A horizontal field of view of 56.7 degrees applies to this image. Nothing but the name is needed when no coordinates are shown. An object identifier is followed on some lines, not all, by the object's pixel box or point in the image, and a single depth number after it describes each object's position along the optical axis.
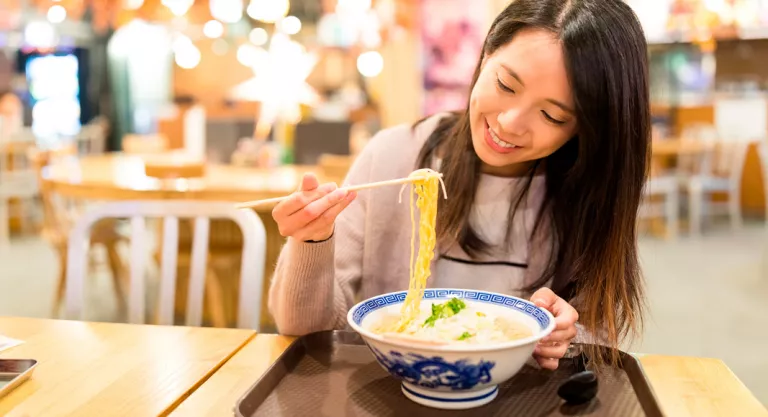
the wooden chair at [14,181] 6.49
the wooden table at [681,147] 6.96
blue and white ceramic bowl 0.94
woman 1.22
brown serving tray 1.01
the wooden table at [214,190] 3.46
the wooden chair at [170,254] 1.71
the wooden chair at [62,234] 3.86
